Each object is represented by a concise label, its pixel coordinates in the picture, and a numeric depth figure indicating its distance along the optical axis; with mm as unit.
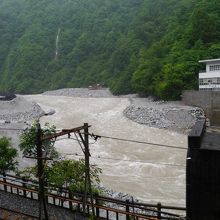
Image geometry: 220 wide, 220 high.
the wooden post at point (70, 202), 12027
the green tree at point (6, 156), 16822
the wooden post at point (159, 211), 10389
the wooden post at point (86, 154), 9359
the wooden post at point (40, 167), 9711
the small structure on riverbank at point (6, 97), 56356
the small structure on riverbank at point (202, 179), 9844
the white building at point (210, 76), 43219
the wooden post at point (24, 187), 13234
